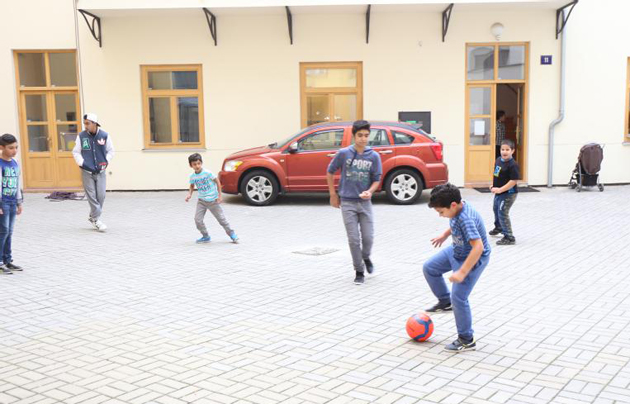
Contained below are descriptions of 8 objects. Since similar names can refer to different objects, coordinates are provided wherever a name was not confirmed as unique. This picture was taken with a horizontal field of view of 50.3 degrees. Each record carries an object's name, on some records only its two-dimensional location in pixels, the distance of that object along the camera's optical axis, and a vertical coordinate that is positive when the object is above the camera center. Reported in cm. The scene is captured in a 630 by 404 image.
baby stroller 1513 -107
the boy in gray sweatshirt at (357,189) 731 -72
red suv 1360 -82
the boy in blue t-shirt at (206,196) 985 -103
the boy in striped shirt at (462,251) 499 -99
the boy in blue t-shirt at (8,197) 784 -80
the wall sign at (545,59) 1586 +140
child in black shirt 938 -95
